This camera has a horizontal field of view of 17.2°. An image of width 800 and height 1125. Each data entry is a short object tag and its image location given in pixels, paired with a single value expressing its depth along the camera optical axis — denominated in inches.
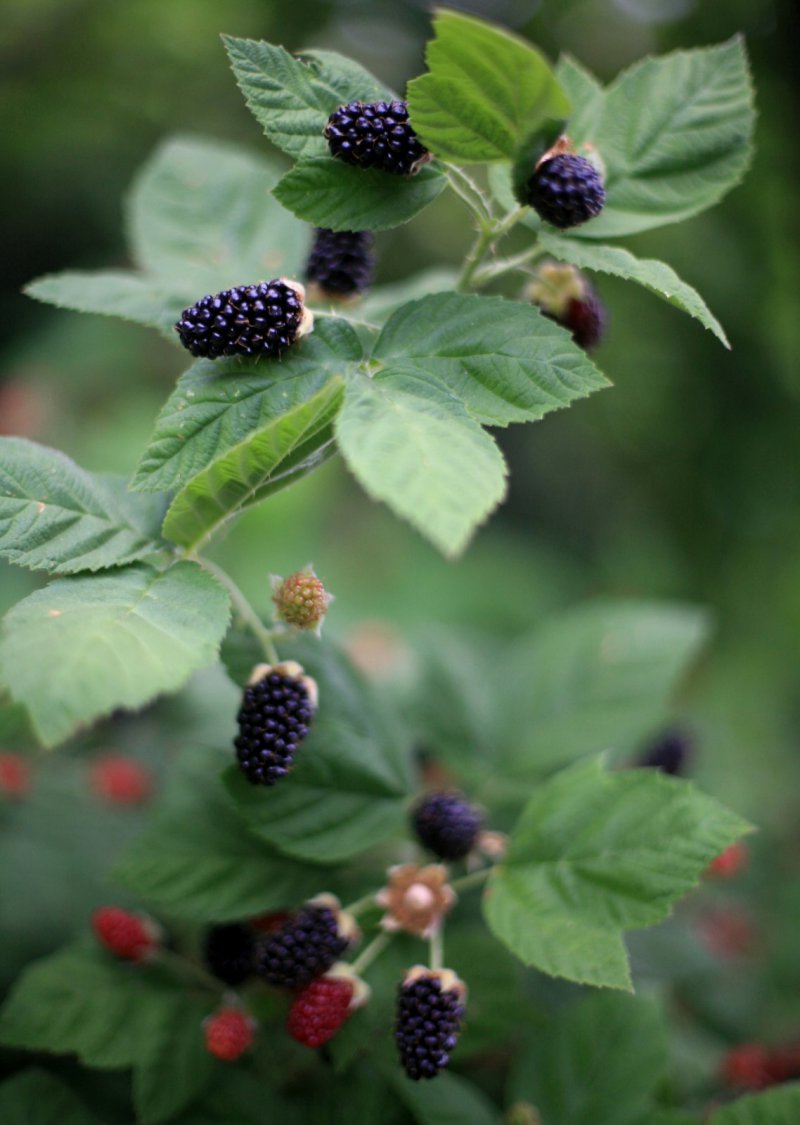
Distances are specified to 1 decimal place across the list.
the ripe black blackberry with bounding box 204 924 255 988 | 23.5
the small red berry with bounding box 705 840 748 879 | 25.7
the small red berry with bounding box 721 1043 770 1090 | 25.7
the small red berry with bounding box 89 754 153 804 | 28.2
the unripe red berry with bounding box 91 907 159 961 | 23.9
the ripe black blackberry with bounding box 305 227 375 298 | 23.5
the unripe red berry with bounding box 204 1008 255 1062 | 23.1
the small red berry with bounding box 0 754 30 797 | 27.4
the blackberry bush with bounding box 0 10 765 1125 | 21.2
